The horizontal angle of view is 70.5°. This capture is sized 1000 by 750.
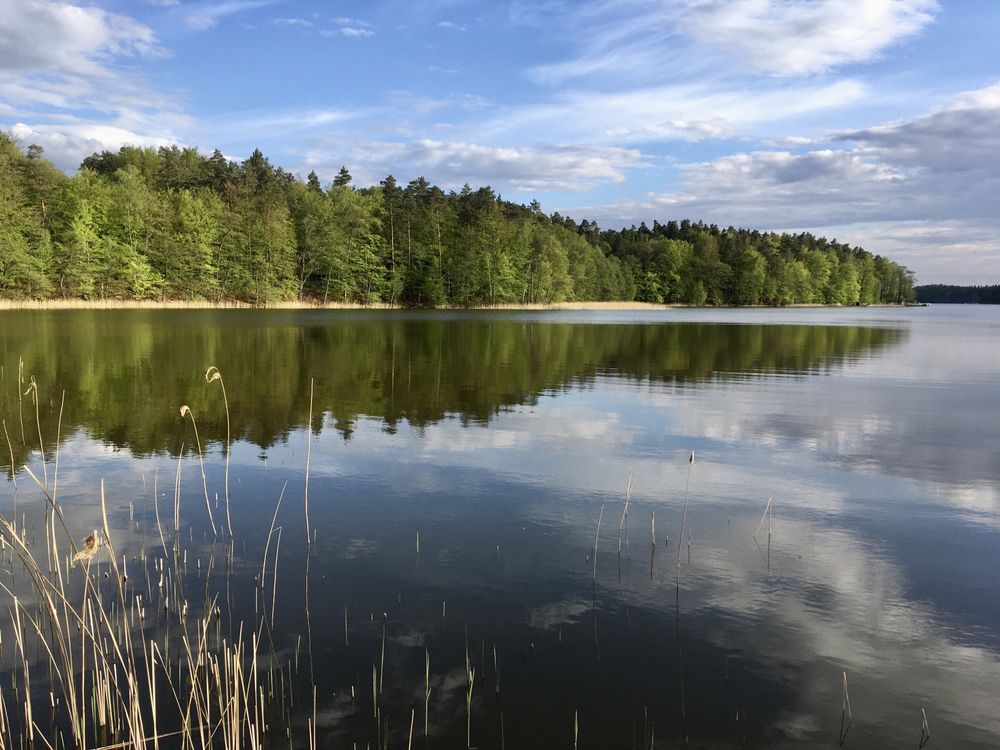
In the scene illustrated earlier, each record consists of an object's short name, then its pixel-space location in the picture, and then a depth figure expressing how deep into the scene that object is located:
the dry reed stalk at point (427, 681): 5.74
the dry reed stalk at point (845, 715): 5.59
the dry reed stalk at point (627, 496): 10.15
